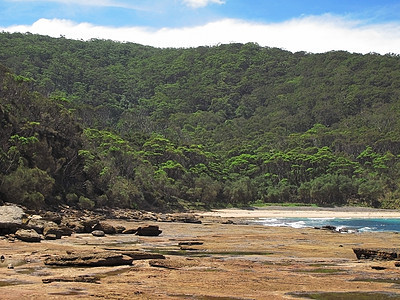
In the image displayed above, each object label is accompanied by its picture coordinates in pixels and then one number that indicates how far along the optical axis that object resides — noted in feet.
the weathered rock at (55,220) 110.01
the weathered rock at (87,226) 108.68
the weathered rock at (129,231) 114.52
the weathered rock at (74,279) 48.70
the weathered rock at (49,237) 88.16
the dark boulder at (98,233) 103.15
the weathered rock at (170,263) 61.11
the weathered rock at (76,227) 106.32
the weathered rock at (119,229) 114.46
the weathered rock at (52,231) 89.97
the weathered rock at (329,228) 154.77
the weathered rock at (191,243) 92.03
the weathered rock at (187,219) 177.99
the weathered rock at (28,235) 81.83
